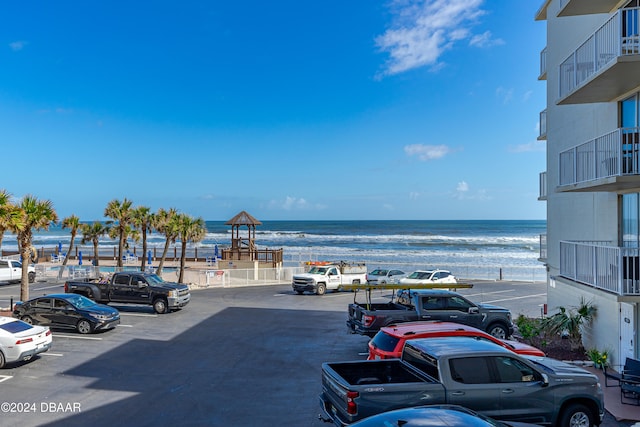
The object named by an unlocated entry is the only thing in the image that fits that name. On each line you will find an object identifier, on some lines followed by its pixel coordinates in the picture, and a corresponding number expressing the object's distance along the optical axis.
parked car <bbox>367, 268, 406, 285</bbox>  30.42
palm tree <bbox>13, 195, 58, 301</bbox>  20.29
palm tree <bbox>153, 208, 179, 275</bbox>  30.88
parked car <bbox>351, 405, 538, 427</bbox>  5.35
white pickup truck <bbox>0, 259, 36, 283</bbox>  29.38
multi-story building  11.28
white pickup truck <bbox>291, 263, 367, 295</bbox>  27.88
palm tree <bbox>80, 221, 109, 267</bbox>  36.09
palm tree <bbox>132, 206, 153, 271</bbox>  31.17
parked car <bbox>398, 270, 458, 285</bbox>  27.57
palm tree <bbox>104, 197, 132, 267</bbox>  31.11
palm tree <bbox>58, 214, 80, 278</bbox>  35.80
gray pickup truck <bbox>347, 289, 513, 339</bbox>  15.02
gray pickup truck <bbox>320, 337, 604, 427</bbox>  7.84
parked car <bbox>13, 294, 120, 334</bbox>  16.78
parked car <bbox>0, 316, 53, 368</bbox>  12.59
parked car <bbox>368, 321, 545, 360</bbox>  10.42
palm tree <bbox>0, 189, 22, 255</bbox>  19.55
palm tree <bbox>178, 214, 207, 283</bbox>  31.03
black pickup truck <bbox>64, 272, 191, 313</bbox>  20.91
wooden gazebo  37.41
